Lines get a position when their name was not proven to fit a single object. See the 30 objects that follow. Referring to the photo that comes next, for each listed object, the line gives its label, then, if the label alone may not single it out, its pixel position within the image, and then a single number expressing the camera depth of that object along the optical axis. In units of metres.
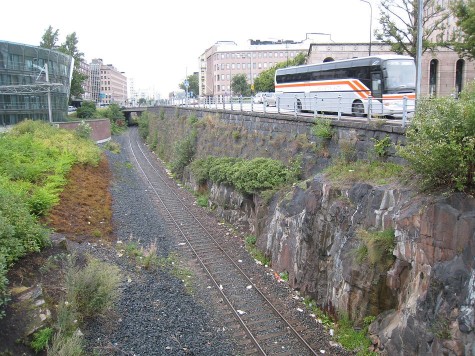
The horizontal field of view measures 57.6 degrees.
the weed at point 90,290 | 10.29
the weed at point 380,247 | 10.07
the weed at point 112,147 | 43.05
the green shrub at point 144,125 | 61.09
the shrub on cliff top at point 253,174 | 17.50
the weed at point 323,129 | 16.06
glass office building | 40.84
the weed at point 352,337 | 10.01
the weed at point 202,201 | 23.73
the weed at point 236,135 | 24.59
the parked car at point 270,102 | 28.99
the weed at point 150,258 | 14.66
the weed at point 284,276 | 14.42
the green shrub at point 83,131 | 37.89
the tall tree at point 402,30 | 25.98
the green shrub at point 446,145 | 8.22
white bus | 19.41
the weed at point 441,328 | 7.74
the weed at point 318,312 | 11.68
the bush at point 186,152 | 31.22
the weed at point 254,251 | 16.08
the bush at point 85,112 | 62.72
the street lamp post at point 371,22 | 29.52
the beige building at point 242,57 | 105.12
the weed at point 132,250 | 15.66
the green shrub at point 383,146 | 13.06
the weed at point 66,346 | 8.23
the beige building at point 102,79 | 173.00
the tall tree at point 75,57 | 71.62
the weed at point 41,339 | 8.60
